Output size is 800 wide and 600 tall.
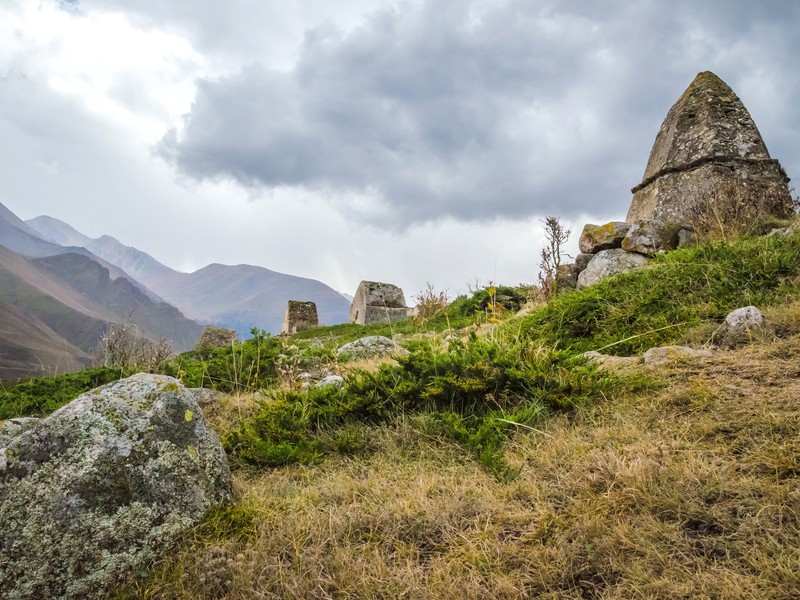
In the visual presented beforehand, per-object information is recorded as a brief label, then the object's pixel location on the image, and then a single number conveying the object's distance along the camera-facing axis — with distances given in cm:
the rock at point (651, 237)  827
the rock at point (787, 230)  617
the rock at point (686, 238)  811
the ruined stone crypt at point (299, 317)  1828
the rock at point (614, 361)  368
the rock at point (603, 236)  889
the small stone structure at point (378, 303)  1611
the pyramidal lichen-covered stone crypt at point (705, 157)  955
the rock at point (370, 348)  649
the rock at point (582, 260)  951
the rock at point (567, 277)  941
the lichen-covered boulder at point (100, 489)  186
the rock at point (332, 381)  418
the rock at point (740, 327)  377
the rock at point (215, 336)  1683
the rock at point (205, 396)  454
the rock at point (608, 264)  822
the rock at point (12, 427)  301
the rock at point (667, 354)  354
